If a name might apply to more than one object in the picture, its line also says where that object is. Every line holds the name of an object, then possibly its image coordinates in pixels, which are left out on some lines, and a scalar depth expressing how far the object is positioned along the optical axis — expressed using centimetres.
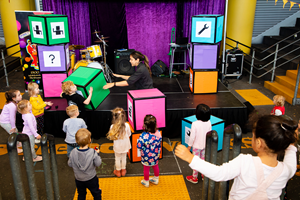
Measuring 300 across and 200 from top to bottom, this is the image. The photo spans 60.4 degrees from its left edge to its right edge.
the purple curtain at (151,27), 773
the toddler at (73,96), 381
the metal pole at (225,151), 157
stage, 442
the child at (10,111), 363
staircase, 622
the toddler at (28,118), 331
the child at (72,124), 329
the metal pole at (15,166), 149
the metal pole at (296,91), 542
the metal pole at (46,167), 170
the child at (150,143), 292
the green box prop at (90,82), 406
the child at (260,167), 135
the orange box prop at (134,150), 361
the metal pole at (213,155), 156
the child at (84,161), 242
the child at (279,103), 382
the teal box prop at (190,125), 376
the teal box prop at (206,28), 471
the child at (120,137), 314
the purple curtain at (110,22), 755
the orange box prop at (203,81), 510
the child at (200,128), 306
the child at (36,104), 388
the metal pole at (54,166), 183
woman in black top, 393
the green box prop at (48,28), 448
